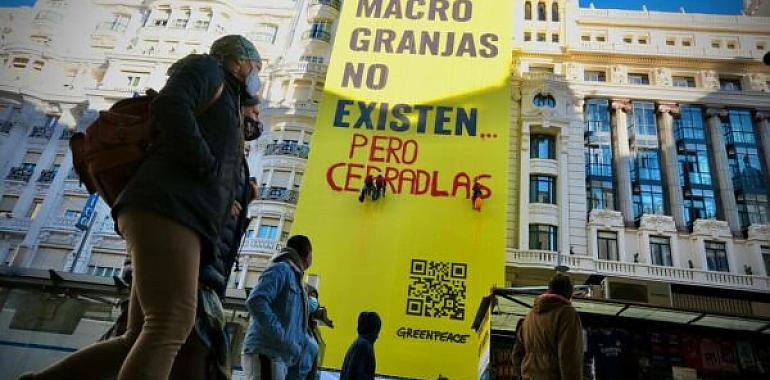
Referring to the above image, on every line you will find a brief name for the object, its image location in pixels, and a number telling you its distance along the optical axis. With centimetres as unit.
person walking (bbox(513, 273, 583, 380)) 324
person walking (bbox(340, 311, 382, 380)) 350
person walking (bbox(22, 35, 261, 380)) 145
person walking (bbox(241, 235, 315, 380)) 262
